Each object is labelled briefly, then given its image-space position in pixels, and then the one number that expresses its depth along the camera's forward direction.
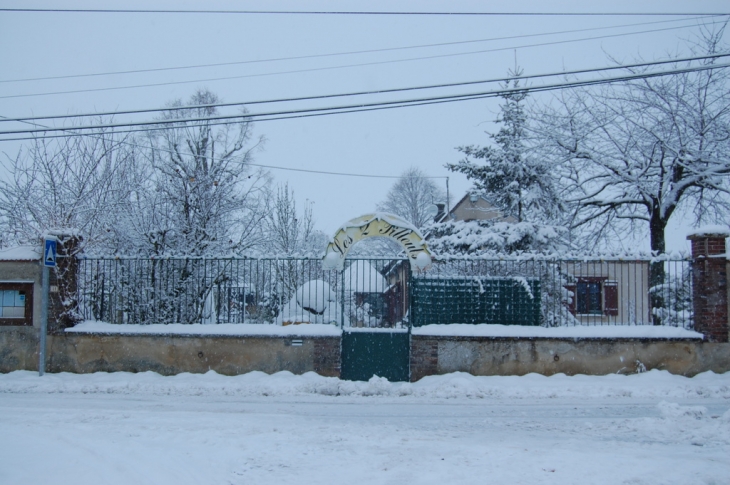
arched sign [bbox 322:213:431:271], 11.30
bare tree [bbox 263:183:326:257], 25.80
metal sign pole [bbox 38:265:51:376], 11.19
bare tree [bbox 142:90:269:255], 16.59
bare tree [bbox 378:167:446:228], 50.16
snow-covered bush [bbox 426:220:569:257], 16.41
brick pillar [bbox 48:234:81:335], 11.57
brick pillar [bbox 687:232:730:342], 11.00
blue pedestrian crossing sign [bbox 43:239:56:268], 11.12
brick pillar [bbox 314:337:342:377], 11.01
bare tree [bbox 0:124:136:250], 14.20
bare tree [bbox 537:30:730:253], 16.31
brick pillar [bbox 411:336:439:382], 10.92
